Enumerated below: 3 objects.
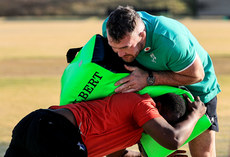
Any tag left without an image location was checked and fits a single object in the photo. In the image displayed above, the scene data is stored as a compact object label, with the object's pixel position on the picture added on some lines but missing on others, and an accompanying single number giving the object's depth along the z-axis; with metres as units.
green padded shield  7.58
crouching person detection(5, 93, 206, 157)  6.50
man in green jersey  7.23
